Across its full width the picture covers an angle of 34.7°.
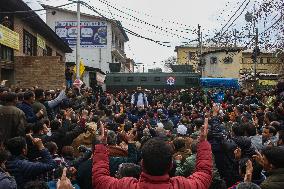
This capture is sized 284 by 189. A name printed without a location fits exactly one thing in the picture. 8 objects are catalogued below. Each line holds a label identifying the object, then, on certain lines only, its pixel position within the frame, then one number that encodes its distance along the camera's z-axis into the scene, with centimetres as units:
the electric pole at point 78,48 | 2307
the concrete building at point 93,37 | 4238
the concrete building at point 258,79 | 4584
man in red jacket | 340
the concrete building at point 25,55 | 1806
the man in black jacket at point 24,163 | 552
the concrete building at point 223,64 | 5294
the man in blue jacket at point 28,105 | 936
